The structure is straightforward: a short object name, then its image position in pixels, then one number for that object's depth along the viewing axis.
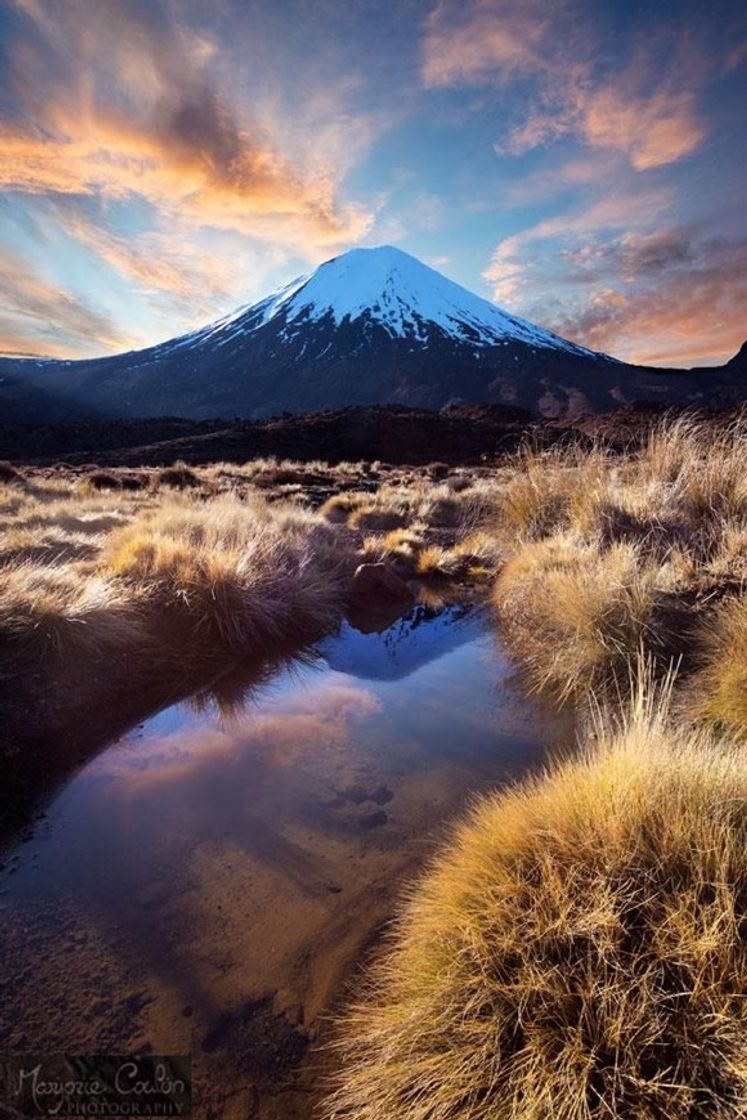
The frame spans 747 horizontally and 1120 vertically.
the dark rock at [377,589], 7.24
